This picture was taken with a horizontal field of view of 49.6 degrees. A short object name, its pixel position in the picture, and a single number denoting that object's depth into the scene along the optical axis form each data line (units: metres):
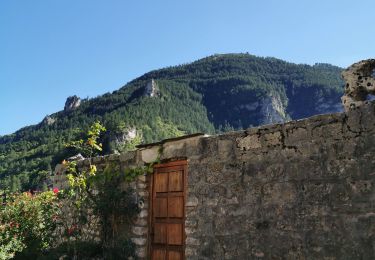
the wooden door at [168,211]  5.97
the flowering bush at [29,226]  7.32
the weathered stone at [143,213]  6.48
